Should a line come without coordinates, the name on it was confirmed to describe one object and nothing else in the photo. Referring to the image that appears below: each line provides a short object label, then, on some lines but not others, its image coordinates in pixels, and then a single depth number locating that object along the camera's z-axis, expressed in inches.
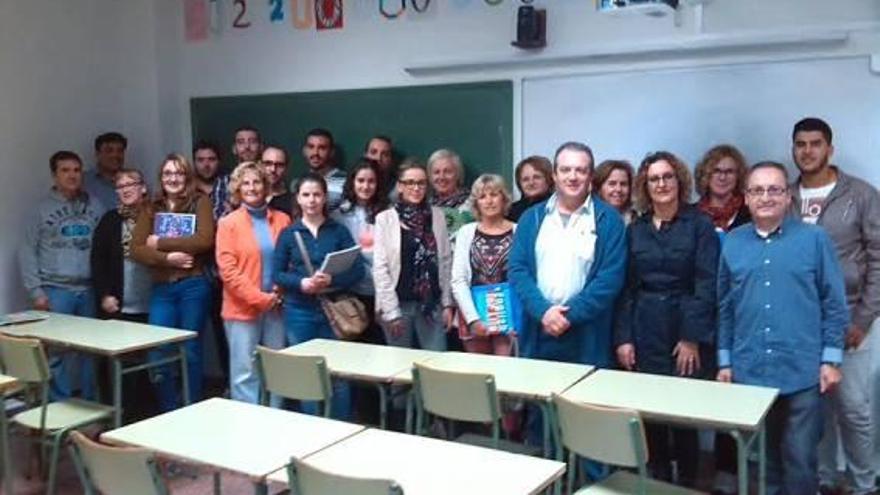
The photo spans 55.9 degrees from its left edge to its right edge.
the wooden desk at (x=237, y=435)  92.3
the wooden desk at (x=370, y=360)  124.6
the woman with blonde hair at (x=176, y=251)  173.3
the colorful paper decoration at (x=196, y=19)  226.2
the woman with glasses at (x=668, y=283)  129.0
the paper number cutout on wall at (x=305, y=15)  209.0
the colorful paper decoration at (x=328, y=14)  205.2
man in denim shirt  116.9
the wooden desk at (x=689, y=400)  97.9
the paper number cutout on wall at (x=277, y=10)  213.5
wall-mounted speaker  174.7
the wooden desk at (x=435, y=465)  82.3
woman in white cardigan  151.5
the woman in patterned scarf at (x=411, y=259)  160.2
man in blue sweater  133.0
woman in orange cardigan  165.2
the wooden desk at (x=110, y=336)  145.4
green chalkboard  186.1
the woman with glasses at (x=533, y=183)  162.7
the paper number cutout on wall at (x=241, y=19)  219.1
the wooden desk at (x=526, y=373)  112.3
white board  150.4
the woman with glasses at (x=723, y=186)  145.5
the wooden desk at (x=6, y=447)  131.0
